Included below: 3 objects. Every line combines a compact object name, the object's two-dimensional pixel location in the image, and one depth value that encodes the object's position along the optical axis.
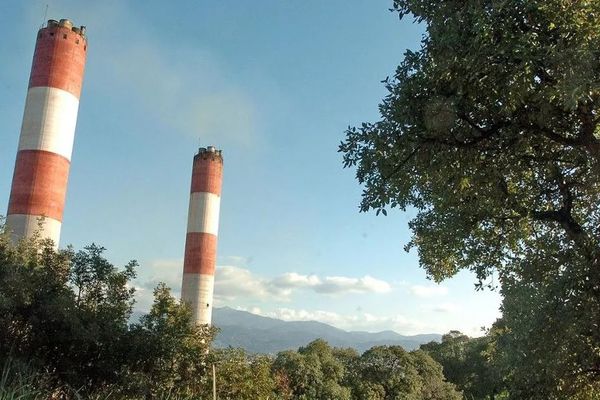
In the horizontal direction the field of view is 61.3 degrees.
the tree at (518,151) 7.59
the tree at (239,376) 16.94
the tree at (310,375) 31.65
